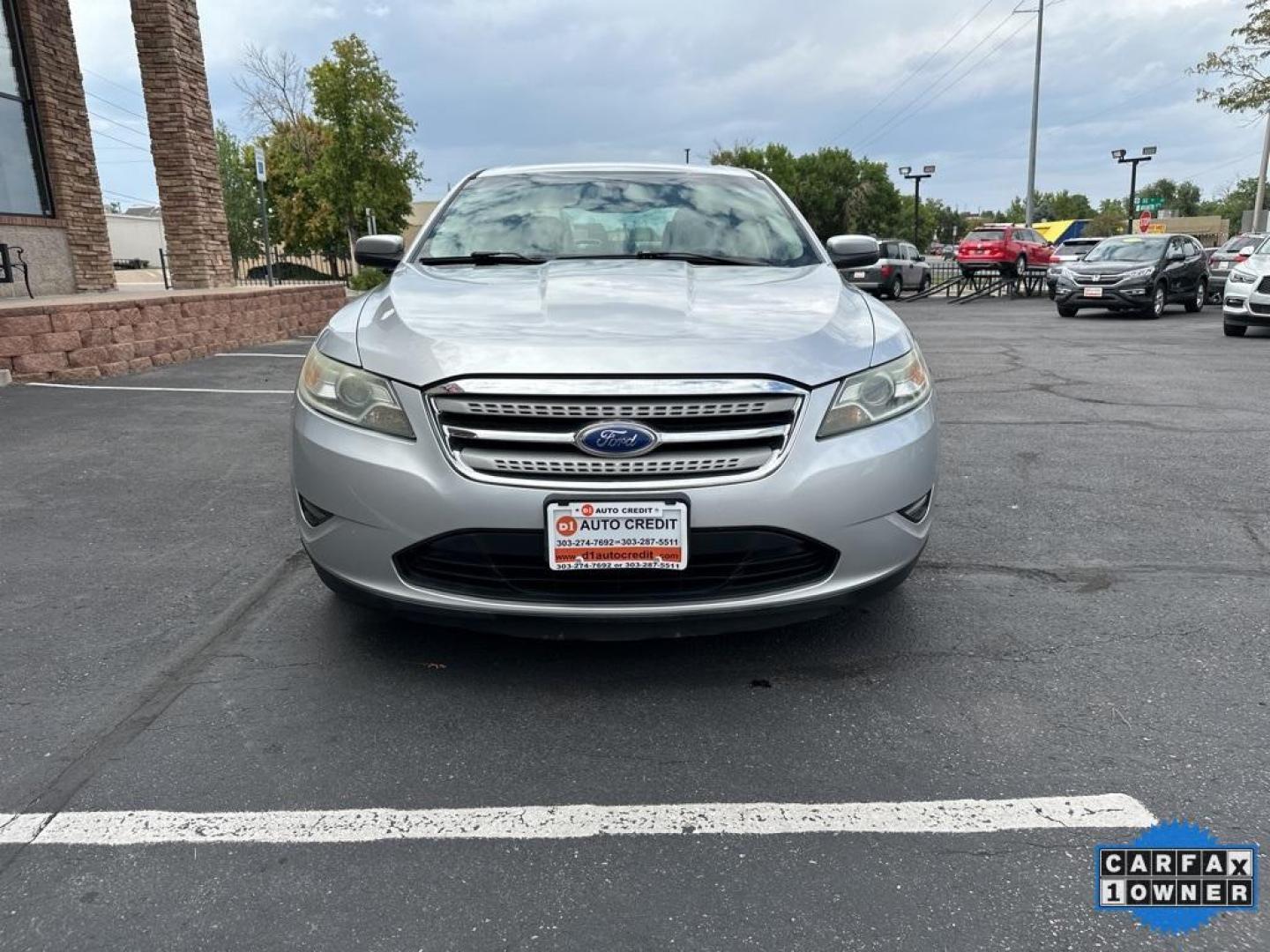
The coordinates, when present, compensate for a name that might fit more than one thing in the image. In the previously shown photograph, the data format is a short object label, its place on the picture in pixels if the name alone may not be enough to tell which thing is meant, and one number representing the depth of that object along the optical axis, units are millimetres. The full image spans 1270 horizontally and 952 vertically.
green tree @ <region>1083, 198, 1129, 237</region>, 72125
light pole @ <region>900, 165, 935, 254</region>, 39312
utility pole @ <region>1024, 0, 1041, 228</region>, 33250
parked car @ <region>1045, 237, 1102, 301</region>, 22172
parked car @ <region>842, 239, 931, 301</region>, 25562
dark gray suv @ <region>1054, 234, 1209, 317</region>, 16812
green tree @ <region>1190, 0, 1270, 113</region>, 23016
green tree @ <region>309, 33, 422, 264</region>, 29438
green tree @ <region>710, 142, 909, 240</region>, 61219
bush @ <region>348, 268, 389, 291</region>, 31141
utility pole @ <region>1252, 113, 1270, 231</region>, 30109
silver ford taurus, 2426
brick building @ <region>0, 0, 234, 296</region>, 12039
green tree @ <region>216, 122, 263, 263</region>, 46656
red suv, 26391
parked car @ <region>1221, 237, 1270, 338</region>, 12117
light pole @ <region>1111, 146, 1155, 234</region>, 37312
